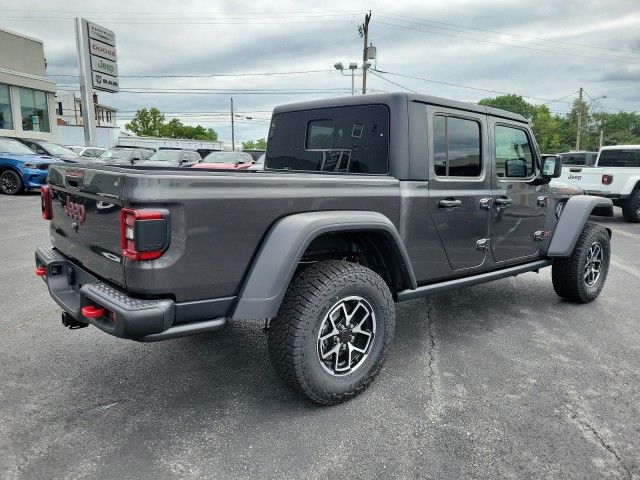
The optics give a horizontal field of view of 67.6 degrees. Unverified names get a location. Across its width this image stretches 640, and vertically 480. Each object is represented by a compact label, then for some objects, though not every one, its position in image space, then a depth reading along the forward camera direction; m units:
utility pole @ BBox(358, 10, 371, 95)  31.43
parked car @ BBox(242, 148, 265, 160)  21.88
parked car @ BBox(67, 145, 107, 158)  17.73
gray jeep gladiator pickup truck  2.21
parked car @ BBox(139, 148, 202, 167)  15.36
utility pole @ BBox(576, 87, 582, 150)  62.86
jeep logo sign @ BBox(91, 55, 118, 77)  25.81
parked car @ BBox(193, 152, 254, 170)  15.54
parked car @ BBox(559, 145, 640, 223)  11.50
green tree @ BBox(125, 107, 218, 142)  78.94
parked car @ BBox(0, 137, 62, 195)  12.65
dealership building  24.70
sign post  24.39
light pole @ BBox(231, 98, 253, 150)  73.40
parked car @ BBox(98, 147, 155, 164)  14.98
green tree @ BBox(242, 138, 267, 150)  143.50
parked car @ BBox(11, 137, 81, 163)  14.27
